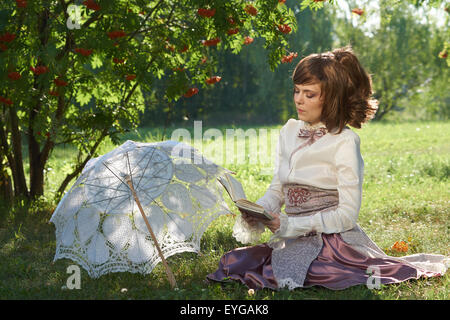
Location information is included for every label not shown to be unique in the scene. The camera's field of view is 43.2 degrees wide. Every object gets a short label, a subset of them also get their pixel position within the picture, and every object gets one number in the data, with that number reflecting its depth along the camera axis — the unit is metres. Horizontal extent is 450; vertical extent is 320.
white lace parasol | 3.55
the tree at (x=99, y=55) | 5.04
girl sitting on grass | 3.26
